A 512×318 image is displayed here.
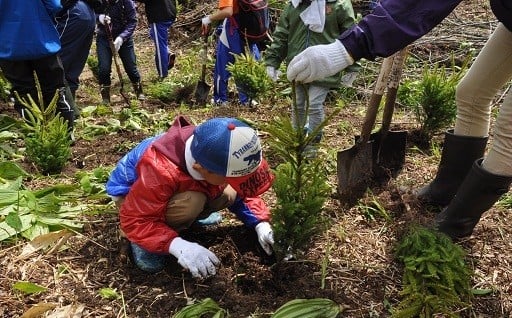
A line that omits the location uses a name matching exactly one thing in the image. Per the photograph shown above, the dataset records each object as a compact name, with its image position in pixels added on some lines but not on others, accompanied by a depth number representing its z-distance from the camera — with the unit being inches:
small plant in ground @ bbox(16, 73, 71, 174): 125.6
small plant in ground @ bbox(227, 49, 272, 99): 189.9
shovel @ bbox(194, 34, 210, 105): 231.3
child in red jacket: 80.4
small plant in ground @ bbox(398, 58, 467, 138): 137.9
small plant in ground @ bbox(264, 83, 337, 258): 78.2
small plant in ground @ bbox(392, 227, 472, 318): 75.5
